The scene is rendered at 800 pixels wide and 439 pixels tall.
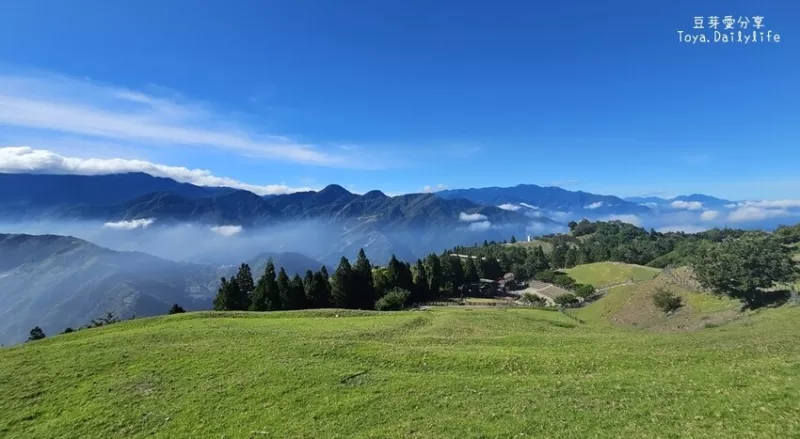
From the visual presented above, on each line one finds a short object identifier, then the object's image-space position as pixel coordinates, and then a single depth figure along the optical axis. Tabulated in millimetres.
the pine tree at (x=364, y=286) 85062
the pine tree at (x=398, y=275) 96375
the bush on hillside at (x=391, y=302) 82062
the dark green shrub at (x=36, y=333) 84269
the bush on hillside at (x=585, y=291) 106988
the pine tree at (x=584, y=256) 168750
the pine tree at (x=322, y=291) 79938
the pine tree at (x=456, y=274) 115875
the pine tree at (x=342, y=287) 82125
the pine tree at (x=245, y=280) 83562
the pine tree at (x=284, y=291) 74562
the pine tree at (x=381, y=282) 94612
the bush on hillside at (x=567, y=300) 97562
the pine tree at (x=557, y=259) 170125
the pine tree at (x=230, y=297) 73625
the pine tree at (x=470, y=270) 125688
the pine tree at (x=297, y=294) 75625
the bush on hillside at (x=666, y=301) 57781
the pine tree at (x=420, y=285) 101638
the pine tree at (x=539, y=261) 156588
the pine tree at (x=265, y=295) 72375
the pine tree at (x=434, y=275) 106500
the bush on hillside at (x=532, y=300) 107000
